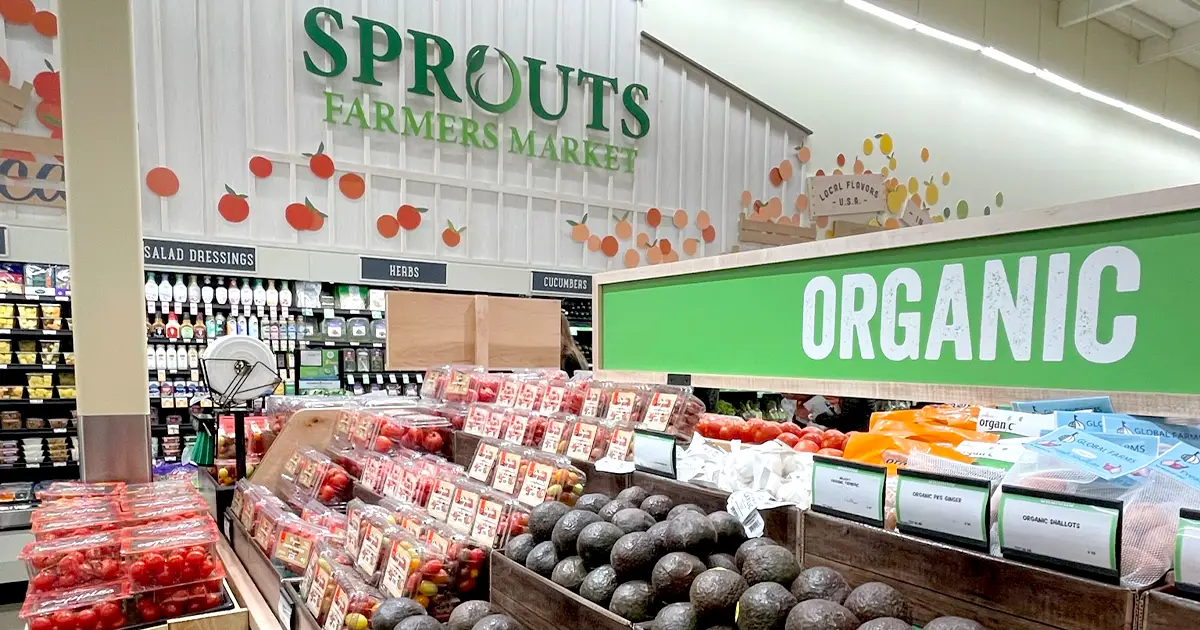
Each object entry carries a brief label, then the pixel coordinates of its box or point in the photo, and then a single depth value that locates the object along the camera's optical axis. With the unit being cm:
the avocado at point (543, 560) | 132
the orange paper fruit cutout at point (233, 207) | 581
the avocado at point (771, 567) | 103
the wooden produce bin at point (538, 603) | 110
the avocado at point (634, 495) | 145
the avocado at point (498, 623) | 121
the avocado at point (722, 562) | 113
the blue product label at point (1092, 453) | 82
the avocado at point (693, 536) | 115
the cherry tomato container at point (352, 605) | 150
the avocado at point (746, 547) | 113
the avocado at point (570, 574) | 123
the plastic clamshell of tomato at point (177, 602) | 177
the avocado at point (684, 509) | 126
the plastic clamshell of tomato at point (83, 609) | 163
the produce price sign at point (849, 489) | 102
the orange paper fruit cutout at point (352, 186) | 637
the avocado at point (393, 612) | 136
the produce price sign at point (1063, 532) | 76
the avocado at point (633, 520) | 129
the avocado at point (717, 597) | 100
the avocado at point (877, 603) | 91
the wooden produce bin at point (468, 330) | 323
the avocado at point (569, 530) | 135
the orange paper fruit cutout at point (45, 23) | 515
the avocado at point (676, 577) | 108
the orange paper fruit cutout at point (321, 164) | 621
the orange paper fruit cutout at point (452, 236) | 685
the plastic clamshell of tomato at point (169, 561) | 178
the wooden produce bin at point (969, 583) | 78
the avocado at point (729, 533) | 121
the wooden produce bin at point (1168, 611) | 69
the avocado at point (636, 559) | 116
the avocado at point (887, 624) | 84
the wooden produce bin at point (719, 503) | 118
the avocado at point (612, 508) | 140
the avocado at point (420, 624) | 129
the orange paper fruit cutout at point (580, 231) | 764
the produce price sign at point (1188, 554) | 70
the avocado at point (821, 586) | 97
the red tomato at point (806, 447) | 172
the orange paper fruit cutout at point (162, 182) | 552
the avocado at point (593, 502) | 150
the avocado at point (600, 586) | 114
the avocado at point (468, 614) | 129
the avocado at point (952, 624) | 81
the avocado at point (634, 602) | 107
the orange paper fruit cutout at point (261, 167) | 594
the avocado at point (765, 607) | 94
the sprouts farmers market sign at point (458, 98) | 632
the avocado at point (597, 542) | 125
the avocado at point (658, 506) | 138
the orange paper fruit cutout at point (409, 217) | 662
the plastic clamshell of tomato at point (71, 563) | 177
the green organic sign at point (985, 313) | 80
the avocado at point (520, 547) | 141
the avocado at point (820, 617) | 87
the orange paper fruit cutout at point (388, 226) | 653
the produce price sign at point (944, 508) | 88
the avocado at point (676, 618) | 98
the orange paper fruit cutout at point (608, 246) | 782
